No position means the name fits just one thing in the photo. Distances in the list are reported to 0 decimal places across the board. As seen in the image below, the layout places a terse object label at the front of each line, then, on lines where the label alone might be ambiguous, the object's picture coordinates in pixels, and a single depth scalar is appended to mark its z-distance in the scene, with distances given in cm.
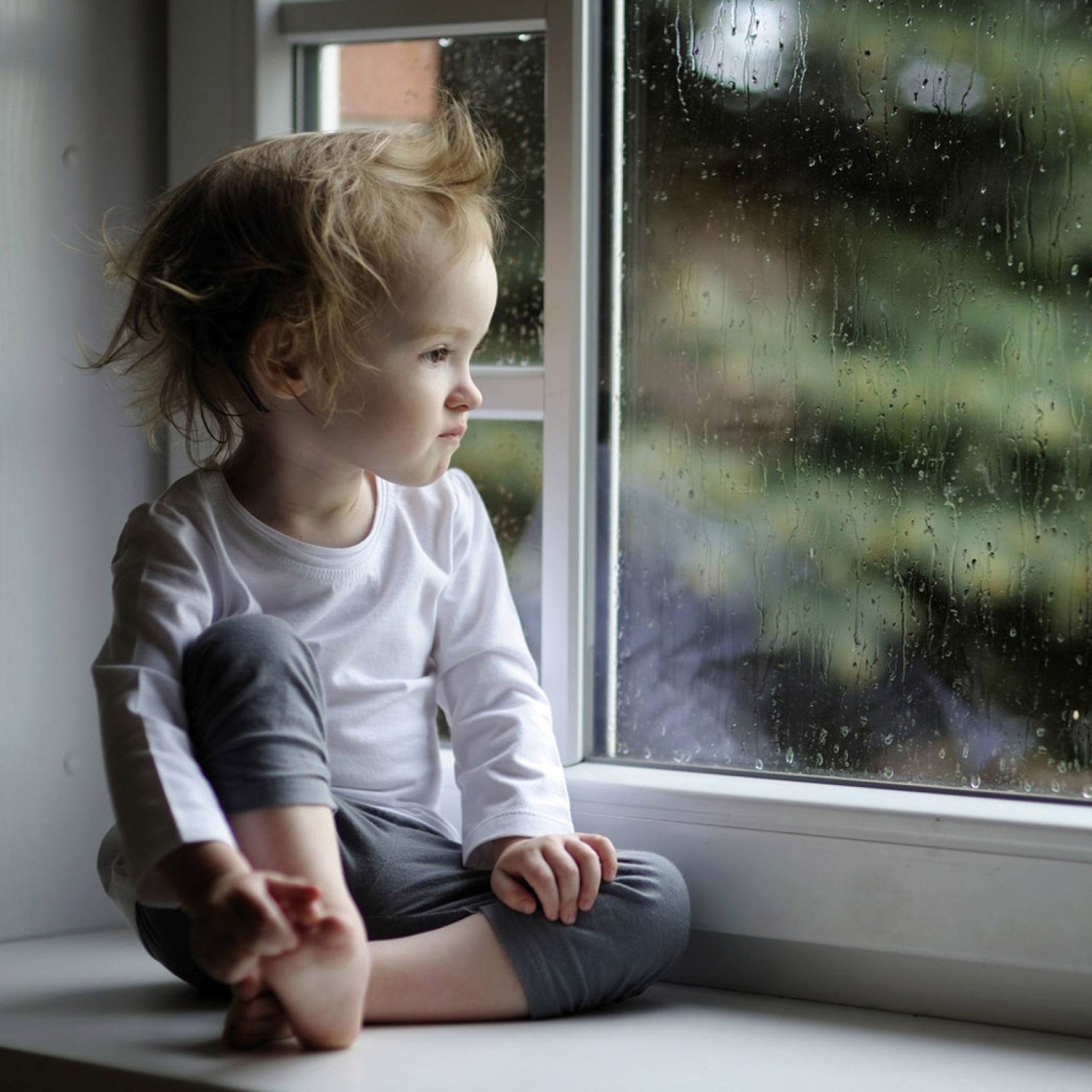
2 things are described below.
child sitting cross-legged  148
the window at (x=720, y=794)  157
